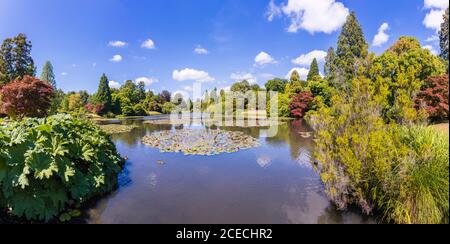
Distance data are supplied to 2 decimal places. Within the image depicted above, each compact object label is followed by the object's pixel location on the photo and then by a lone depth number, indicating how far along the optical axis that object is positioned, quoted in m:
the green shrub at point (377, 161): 3.32
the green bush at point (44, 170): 3.65
